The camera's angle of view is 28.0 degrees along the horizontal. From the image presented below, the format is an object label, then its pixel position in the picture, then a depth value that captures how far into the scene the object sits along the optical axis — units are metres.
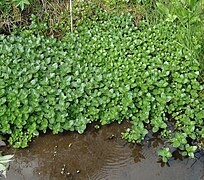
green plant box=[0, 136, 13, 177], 2.87
